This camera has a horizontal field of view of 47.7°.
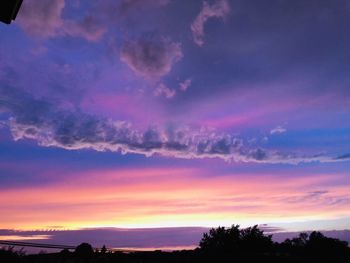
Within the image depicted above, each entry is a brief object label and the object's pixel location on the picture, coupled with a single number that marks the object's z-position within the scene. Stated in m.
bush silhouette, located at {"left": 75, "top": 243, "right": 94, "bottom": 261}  18.98
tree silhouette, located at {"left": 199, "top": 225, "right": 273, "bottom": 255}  40.94
